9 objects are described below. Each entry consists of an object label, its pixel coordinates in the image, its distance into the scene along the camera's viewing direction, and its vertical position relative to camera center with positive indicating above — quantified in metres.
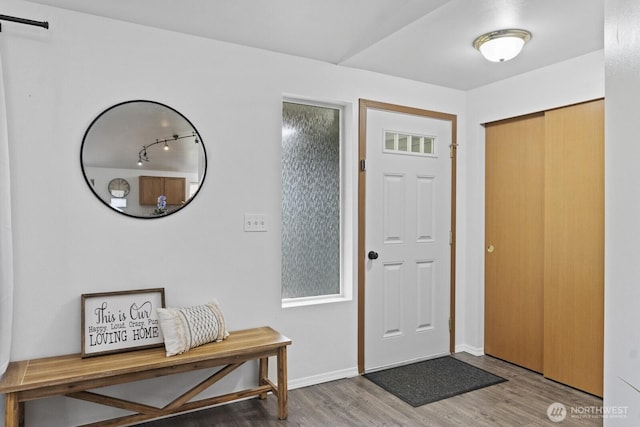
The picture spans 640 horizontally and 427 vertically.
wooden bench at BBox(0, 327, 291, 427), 1.95 -0.77
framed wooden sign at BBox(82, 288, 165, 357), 2.29 -0.60
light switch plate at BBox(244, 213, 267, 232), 2.82 -0.06
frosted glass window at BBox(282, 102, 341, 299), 3.10 +0.09
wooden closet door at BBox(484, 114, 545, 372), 3.31 -0.22
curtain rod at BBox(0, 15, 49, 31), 2.12 +0.95
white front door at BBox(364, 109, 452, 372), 3.33 -0.20
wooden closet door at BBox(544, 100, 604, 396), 2.86 -0.23
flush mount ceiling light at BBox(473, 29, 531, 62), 2.53 +1.01
